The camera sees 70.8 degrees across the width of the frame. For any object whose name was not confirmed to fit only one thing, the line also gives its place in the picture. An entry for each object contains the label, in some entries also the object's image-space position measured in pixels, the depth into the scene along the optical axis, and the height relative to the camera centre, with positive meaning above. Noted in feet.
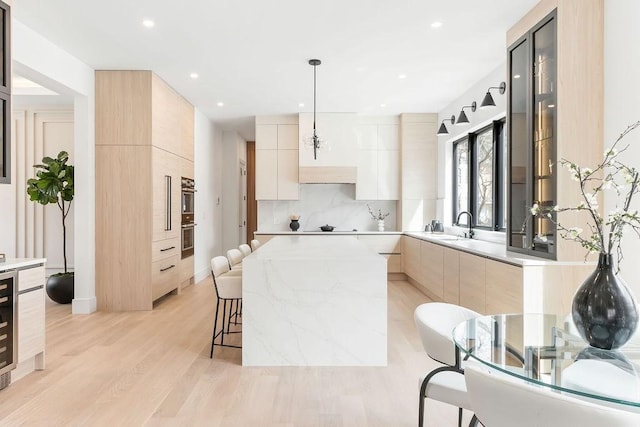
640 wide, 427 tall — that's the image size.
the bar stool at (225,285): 11.40 -1.97
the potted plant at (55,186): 16.70 +0.80
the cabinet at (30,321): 10.04 -2.62
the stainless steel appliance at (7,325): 9.44 -2.50
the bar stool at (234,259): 13.76 -1.62
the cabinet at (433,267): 17.48 -2.47
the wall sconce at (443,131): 19.98 +3.40
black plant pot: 17.57 -3.10
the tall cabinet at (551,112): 10.13 +2.34
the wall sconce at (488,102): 14.65 +3.45
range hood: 23.90 +1.77
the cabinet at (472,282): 13.15 -2.32
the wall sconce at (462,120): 17.19 +3.36
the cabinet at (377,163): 24.52 +2.41
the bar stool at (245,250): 16.08 -1.55
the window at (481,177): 17.58 +1.32
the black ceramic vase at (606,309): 5.03 -1.15
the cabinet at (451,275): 15.52 -2.44
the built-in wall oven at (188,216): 20.67 -0.40
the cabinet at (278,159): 24.62 +2.64
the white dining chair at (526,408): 3.64 -1.70
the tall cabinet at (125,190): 16.69 +0.65
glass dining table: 4.25 -1.70
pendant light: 18.30 +2.68
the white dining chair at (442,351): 5.88 -2.07
